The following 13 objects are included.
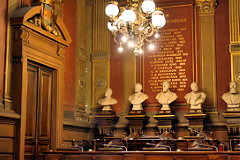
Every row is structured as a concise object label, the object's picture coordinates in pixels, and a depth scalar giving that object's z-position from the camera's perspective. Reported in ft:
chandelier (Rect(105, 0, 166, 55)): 24.98
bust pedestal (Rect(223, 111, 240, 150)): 32.05
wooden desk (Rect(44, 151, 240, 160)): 19.79
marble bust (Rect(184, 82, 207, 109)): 33.42
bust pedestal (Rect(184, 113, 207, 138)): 32.86
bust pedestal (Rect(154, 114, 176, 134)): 33.76
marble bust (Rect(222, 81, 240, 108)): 32.68
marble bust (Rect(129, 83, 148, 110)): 35.01
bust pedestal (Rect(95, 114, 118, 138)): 35.55
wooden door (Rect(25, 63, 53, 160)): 27.89
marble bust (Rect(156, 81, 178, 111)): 34.42
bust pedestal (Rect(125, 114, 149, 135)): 34.40
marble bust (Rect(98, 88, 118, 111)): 35.86
